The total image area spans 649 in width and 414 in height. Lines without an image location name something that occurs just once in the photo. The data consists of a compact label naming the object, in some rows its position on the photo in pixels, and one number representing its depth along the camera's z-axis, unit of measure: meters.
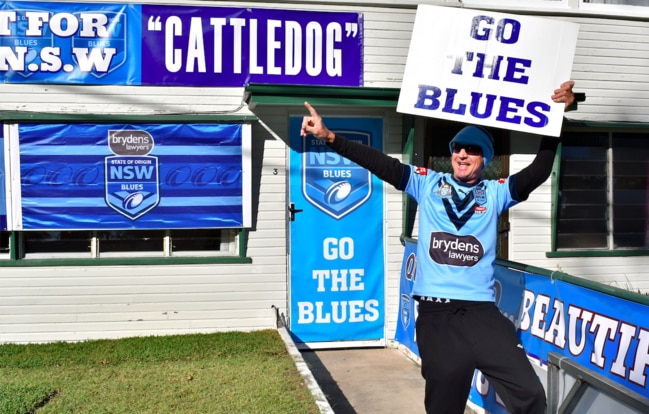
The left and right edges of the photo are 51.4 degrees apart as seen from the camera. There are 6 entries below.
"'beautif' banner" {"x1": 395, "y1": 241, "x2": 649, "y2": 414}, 3.55
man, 3.42
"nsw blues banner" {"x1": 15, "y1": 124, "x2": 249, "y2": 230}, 6.97
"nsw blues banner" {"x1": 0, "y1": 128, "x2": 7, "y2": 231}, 6.91
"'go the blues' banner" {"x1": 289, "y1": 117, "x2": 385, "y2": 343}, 7.47
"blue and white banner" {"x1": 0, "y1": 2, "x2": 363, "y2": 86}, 6.95
